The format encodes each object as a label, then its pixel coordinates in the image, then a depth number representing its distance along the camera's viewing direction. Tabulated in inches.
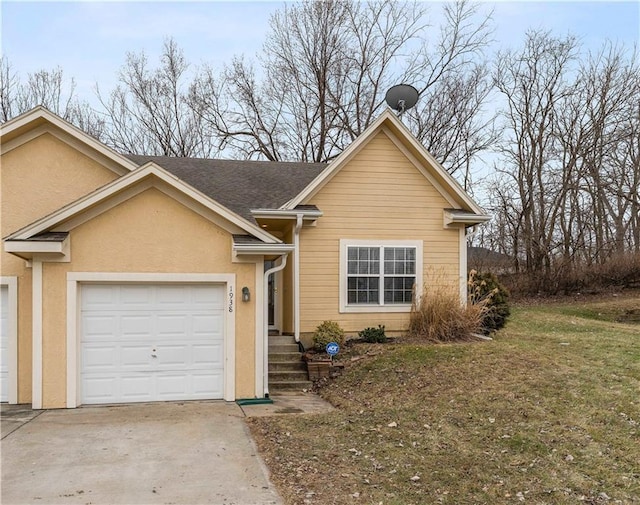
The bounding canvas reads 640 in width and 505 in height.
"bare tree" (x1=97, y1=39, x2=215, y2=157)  1099.9
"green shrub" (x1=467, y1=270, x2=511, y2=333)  506.0
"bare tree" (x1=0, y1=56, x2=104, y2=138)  981.8
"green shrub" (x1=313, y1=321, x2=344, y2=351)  442.0
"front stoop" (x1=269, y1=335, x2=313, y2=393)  399.5
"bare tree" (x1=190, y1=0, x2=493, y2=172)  1071.6
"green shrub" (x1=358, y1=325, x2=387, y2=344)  459.2
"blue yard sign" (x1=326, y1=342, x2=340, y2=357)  418.3
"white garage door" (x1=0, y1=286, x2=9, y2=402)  357.7
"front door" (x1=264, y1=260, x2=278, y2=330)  514.6
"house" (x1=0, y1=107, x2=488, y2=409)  333.4
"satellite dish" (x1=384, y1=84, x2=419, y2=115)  575.8
